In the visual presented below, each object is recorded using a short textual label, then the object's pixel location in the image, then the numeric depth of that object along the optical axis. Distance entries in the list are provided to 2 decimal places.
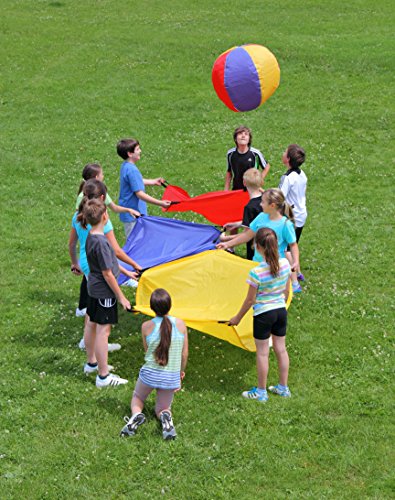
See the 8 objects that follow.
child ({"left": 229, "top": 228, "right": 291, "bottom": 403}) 15.80
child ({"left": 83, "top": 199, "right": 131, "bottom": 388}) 16.83
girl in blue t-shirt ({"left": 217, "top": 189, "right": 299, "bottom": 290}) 17.47
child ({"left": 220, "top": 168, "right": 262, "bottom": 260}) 19.28
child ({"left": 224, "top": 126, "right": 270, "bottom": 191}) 22.95
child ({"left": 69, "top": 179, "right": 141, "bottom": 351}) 18.00
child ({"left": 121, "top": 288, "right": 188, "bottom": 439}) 15.16
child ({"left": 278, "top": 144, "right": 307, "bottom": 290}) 21.50
